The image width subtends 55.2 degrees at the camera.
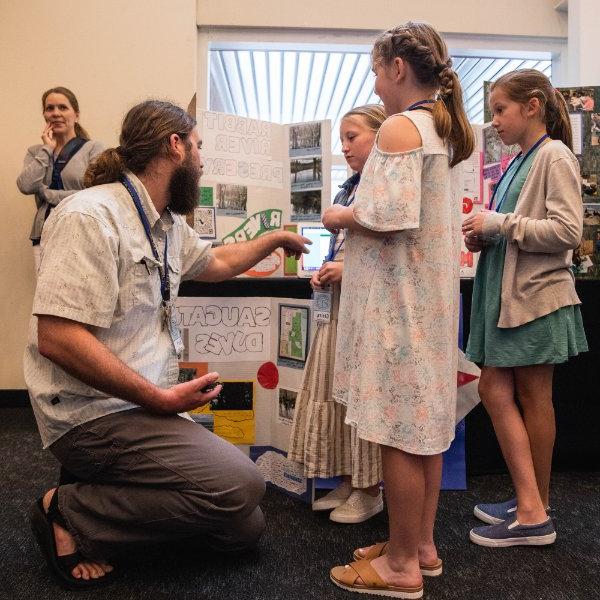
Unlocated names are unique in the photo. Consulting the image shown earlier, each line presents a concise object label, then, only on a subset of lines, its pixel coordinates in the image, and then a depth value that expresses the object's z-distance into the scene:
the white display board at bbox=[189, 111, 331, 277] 2.00
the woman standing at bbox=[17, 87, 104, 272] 2.82
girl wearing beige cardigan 1.45
